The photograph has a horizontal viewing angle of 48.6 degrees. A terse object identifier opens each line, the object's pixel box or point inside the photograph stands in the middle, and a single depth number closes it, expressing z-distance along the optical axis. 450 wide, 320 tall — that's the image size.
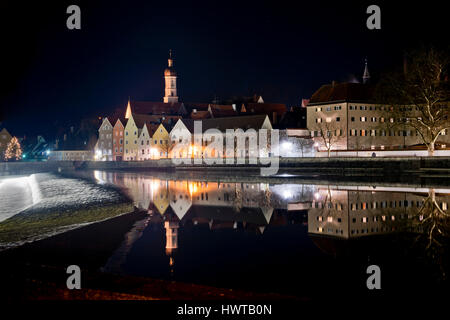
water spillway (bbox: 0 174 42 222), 27.42
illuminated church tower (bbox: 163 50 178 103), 129.88
